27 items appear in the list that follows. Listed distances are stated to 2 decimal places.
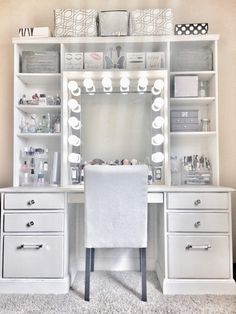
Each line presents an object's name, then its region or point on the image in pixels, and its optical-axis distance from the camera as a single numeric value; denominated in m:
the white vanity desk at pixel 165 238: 1.65
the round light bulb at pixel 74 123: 2.01
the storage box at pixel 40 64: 1.97
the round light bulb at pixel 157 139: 2.00
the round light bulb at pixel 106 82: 2.02
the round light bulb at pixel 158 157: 1.99
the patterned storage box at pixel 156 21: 1.90
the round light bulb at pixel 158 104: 2.01
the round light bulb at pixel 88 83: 2.02
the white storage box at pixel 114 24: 1.92
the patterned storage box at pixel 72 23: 1.91
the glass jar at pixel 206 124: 2.01
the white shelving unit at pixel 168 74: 1.91
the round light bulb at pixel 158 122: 2.00
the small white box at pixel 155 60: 1.96
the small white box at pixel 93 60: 1.97
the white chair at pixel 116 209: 1.55
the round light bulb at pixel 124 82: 2.03
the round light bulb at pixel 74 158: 2.01
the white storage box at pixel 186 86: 1.93
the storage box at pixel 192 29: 1.92
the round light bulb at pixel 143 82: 2.02
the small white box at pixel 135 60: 1.97
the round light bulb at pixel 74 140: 2.01
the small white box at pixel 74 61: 1.95
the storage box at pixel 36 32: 1.92
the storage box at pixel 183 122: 1.96
